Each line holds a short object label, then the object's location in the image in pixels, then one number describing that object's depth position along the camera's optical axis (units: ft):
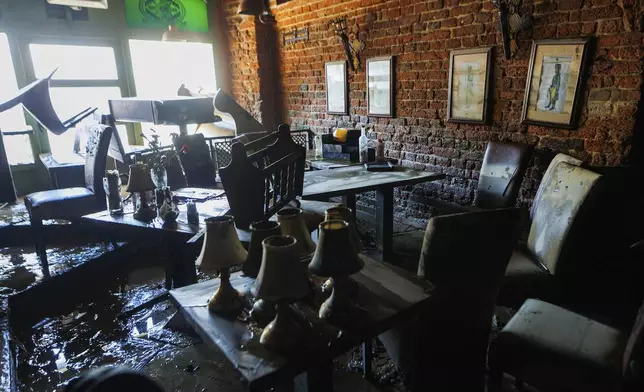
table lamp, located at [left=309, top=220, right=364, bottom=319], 4.04
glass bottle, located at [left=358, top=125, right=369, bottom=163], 12.12
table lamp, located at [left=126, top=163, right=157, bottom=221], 8.55
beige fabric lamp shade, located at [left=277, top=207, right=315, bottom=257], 4.74
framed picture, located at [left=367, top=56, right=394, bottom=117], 13.20
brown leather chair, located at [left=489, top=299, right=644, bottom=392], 4.25
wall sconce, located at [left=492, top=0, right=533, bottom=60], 9.68
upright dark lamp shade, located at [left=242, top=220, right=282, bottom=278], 4.40
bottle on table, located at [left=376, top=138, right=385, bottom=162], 12.14
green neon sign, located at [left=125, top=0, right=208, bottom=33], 17.15
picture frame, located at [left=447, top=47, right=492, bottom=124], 10.71
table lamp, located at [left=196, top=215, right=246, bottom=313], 4.37
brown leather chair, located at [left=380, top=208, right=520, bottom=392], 4.75
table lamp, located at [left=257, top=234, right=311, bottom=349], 3.63
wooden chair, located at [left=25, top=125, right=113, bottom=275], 10.80
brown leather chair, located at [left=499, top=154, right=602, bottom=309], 6.42
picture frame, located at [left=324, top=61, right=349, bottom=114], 14.90
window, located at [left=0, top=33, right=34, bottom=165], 15.02
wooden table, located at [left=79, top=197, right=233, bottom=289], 7.98
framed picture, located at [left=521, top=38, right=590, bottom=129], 8.88
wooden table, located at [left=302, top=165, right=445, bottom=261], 9.49
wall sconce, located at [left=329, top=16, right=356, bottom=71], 14.33
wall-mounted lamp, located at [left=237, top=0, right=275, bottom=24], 13.08
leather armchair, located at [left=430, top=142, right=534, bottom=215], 9.43
